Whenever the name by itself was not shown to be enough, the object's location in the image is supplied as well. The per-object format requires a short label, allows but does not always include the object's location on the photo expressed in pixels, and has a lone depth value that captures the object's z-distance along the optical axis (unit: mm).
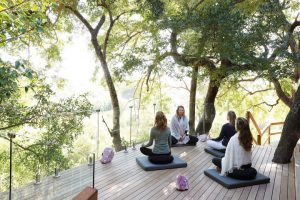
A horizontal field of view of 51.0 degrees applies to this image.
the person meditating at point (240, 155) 4344
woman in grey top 5238
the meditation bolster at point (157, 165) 5191
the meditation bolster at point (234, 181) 4320
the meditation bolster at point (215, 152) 5991
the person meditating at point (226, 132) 5656
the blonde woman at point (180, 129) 6989
